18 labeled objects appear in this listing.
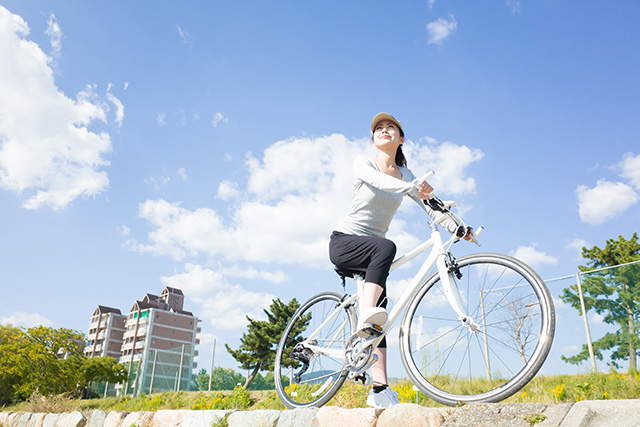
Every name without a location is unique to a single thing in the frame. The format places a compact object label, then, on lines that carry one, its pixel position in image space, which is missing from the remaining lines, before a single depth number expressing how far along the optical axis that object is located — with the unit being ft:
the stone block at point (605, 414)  6.55
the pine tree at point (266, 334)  47.60
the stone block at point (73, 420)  18.90
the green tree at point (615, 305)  22.52
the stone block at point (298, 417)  10.14
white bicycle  8.26
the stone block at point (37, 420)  22.44
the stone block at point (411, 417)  8.38
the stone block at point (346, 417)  9.02
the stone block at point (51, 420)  20.94
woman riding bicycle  9.99
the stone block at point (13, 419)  25.72
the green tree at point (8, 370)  51.90
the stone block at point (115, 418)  16.50
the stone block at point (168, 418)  14.11
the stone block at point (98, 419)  17.82
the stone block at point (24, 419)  24.10
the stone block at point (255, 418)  11.18
